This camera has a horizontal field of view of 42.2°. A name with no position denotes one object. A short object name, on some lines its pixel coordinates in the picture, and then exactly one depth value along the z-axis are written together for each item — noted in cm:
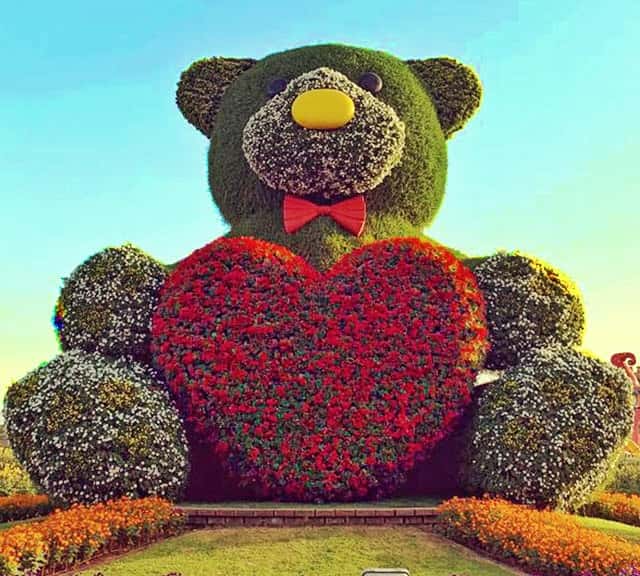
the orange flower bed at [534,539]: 591
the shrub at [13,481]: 1188
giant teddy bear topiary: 811
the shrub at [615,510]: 957
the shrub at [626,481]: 1224
